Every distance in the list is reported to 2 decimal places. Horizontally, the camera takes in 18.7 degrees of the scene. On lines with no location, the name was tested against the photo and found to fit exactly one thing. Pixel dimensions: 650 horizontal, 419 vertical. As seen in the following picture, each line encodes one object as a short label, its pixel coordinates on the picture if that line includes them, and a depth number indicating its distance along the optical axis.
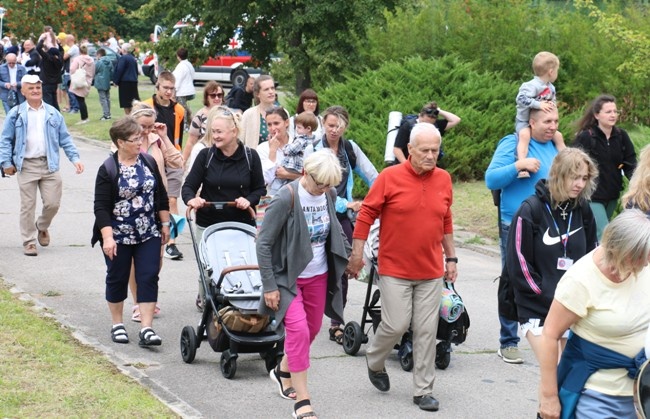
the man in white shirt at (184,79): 41.12
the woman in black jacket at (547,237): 11.62
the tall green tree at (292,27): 38.64
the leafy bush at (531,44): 35.56
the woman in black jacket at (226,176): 15.74
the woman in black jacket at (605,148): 17.10
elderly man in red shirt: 12.69
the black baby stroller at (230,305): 13.89
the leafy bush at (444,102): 30.26
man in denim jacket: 21.11
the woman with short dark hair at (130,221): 14.90
